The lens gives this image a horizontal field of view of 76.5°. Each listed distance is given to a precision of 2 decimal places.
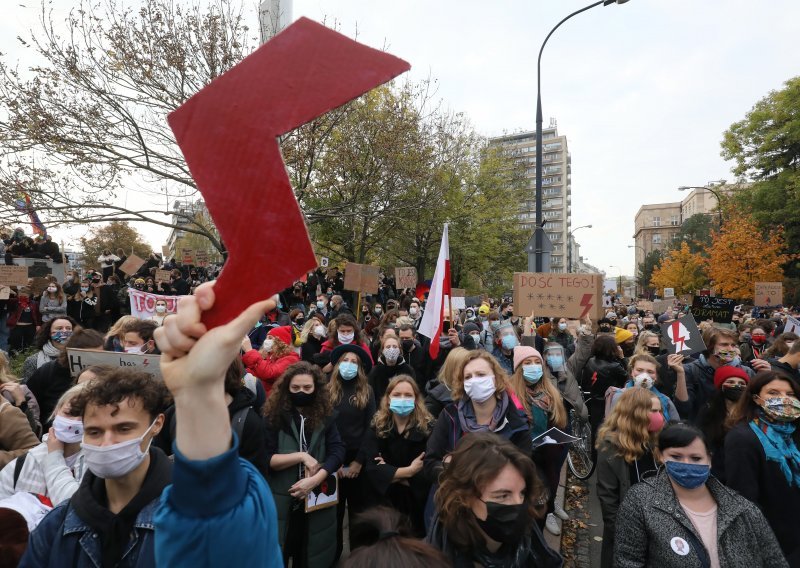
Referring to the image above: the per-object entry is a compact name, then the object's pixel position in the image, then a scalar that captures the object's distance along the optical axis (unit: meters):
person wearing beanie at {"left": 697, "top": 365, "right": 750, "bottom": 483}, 4.11
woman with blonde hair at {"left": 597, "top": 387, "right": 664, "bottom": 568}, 3.60
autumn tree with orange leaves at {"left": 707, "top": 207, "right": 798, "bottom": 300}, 26.20
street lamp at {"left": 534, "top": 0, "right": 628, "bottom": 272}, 10.37
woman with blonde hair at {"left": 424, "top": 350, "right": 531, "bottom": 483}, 3.53
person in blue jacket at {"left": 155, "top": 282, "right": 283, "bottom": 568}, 0.87
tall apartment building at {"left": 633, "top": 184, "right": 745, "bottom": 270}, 114.12
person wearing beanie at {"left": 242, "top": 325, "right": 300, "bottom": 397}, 5.20
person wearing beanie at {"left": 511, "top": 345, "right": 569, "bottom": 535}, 4.41
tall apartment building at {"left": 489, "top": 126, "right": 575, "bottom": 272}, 106.12
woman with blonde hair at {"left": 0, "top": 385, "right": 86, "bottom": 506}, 2.30
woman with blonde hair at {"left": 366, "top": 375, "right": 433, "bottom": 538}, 4.08
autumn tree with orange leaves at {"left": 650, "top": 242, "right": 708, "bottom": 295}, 43.22
